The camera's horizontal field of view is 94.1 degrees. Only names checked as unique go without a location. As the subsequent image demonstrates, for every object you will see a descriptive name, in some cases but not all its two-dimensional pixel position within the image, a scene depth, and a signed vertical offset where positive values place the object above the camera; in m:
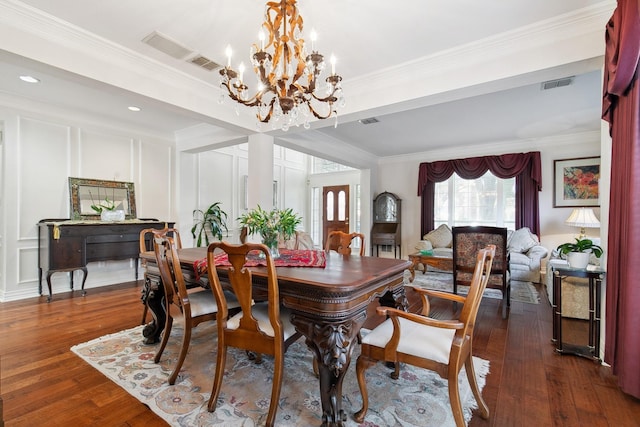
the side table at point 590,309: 2.33 -0.77
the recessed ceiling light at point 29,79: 3.31 +1.46
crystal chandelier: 1.95 +0.95
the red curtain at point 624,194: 1.70 +0.12
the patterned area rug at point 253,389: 1.66 -1.16
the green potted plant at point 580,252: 2.45 -0.33
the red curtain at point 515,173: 5.67 +0.81
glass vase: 2.21 -0.22
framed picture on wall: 5.31 +0.57
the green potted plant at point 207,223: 5.75 -0.26
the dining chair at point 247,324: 1.57 -0.67
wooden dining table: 1.52 -0.52
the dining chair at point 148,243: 2.86 -0.44
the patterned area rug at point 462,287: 4.18 -1.18
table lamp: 3.71 -0.07
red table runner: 2.04 -0.37
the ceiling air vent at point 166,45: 2.53 +1.46
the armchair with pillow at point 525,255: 4.93 -0.72
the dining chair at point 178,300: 1.98 -0.67
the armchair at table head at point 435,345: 1.45 -0.71
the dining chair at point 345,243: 2.93 -0.32
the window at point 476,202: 6.12 +0.23
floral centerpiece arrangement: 2.19 -0.10
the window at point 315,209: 8.92 +0.04
